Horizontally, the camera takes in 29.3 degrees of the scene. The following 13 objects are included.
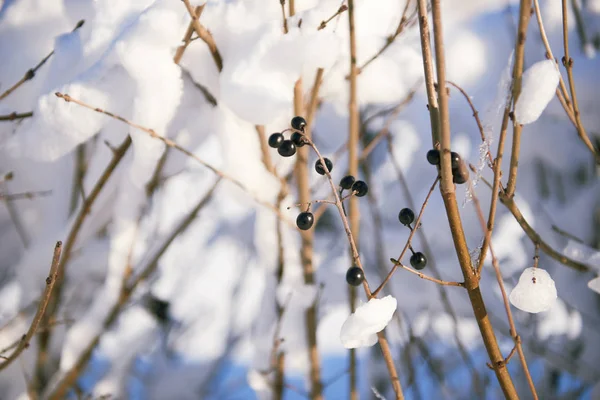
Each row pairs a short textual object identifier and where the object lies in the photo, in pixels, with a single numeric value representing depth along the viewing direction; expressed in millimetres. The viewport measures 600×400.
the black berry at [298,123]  550
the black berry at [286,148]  545
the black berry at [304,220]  537
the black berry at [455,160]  509
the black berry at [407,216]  537
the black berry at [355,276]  517
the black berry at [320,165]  544
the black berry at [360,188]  541
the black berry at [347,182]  553
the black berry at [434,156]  509
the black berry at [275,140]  562
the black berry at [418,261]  537
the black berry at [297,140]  552
